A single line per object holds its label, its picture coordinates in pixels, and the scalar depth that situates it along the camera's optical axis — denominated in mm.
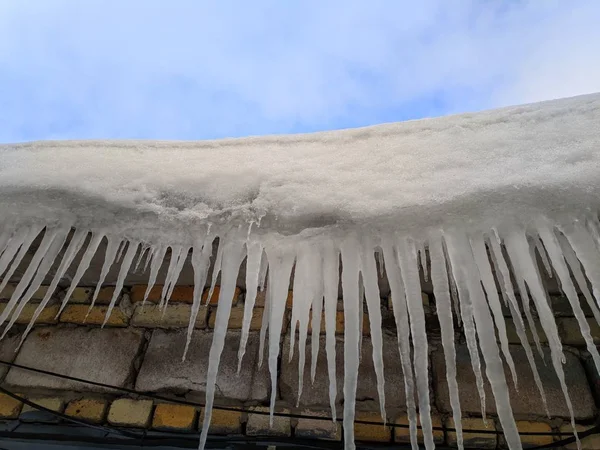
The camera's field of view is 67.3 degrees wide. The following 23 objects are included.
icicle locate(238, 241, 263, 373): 957
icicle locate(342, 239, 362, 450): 912
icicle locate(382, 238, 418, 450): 891
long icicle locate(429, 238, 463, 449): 875
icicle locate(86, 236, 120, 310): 1050
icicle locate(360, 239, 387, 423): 923
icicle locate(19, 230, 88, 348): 1059
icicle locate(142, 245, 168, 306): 1032
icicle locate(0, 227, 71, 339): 1067
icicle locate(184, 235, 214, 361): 1000
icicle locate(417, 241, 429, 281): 888
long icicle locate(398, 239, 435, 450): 869
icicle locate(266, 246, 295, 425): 951
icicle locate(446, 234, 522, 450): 824
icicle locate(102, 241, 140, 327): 1047
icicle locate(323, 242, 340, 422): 936
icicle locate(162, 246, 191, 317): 1027
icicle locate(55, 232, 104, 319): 1062
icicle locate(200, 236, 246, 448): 970
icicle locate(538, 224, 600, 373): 849
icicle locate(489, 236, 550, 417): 888
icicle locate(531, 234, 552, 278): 873
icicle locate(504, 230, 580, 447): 861
